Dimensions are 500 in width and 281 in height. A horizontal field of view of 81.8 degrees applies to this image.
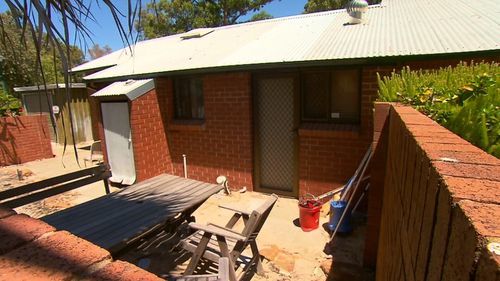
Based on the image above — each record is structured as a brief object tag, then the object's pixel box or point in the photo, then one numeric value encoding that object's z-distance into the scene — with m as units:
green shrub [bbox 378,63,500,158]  1.40
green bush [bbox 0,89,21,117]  9.38
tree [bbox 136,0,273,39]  19.30
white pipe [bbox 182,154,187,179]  7.17
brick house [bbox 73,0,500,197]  4.79
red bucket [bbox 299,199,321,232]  4.48
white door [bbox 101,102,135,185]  6.73
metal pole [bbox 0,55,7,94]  16.62
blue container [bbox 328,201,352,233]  4.30
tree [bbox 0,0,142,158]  1.34
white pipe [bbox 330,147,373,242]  4.12
